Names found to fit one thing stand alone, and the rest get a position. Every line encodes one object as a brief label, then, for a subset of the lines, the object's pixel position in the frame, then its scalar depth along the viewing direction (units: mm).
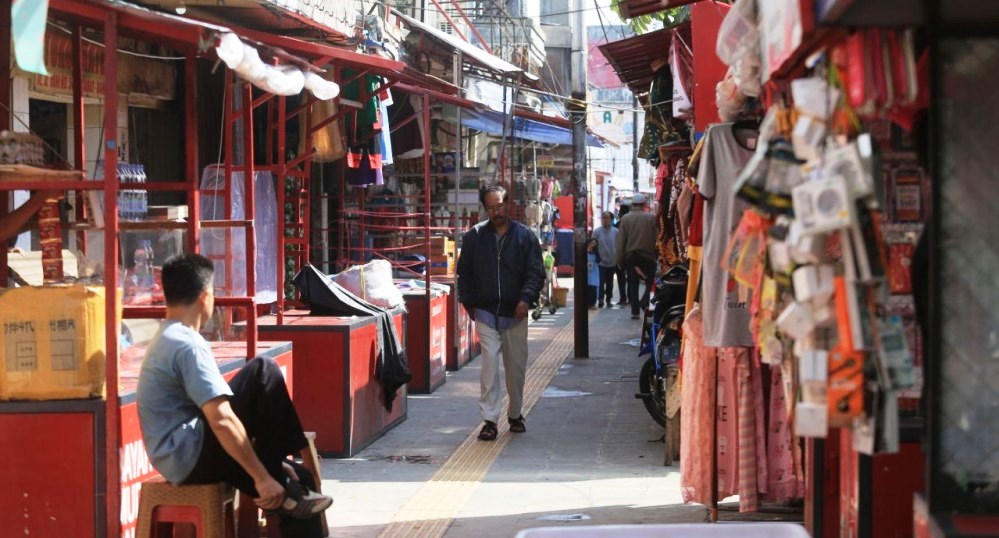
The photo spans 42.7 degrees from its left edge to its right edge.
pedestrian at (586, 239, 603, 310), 23572
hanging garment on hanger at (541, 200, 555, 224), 27525
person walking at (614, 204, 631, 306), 22328
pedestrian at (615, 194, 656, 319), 18750
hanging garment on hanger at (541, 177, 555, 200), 29219
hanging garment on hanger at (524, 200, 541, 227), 24047
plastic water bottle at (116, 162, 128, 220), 7799
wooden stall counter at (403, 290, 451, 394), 12883
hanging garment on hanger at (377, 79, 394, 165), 13469
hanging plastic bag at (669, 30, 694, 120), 8562
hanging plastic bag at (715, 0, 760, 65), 4449
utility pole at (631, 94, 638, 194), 44406
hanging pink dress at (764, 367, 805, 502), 6742
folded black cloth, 10086
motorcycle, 9438
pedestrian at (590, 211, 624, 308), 22375
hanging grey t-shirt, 6379
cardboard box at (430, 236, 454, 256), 16728
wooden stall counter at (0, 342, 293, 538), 5777
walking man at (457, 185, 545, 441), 10391
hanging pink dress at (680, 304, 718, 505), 6957
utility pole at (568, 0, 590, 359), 15750
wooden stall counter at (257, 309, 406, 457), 9492
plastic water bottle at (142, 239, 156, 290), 7441
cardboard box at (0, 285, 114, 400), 5746
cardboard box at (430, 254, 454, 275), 16828
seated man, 5484
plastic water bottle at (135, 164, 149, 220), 8156
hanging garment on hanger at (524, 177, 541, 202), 26367
